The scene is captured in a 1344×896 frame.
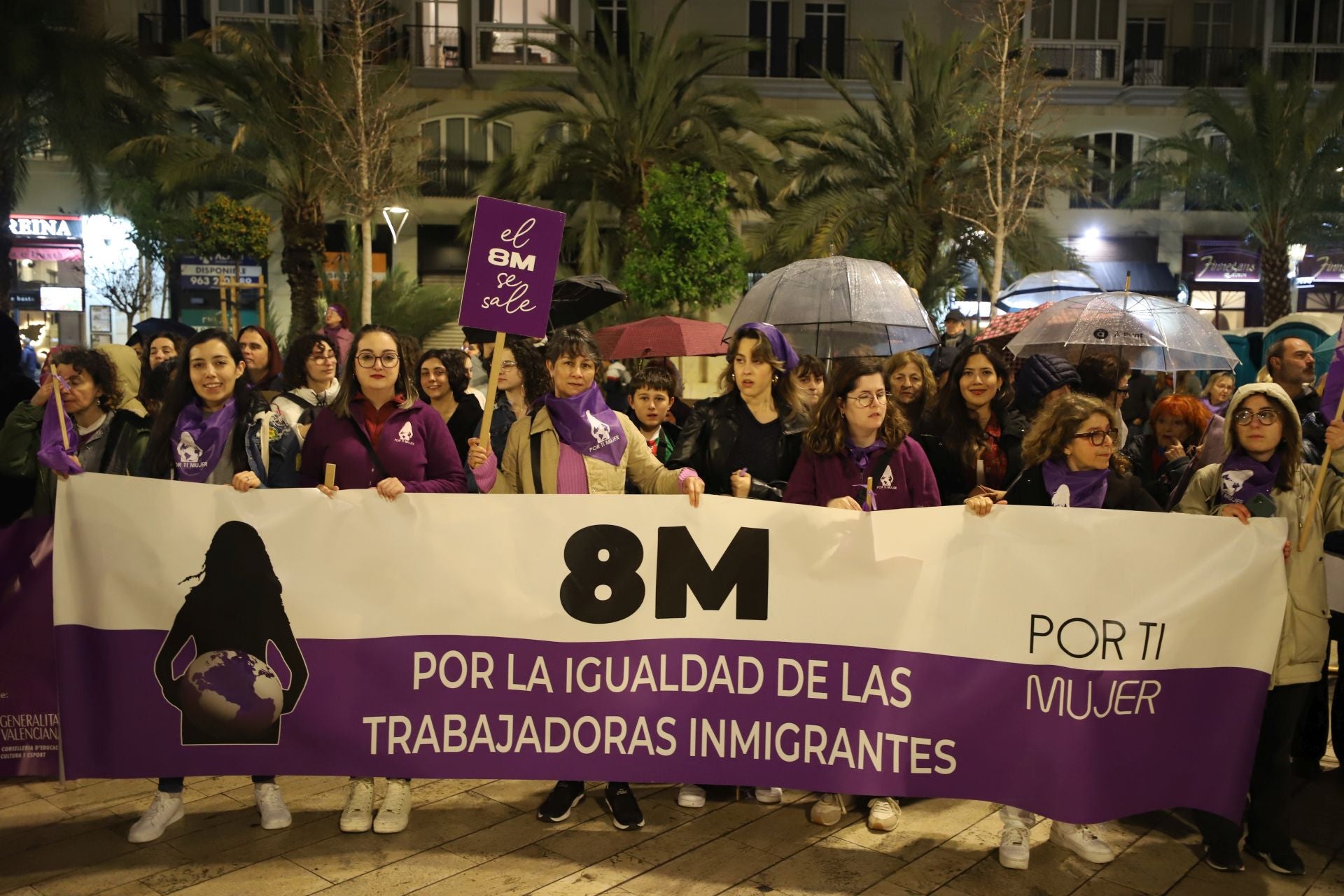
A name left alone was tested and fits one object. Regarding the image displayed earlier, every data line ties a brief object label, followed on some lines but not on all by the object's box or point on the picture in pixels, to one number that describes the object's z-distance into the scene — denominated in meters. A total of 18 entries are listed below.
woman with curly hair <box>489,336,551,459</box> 6.18
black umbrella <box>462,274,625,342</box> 7.89
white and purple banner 4.07
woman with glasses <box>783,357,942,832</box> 4.45
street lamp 25.22
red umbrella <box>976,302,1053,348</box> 8.74
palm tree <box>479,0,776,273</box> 22.09
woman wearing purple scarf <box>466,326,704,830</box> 4.52
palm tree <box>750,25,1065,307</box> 21.64
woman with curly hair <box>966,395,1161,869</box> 4.21
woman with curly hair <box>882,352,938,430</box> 5.95
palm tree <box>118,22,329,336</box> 20.28
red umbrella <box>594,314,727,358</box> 10.52
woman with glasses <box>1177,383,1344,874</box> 4.09
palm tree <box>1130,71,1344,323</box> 24.11
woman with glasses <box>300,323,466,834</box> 4.35
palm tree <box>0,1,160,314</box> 19.38
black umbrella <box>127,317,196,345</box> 9.25
